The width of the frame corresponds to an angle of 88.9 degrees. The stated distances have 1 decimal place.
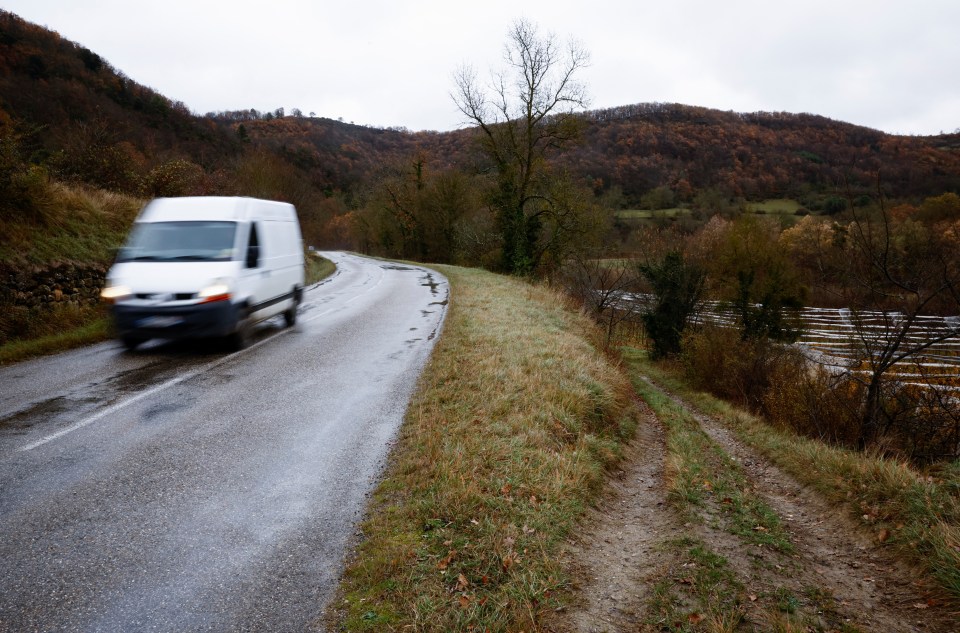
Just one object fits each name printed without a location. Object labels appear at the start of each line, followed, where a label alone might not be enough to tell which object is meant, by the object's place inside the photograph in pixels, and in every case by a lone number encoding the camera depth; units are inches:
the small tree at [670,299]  927.0
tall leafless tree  1067.3
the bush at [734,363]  608.7
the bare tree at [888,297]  274.8
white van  297.7
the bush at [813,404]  359.9
